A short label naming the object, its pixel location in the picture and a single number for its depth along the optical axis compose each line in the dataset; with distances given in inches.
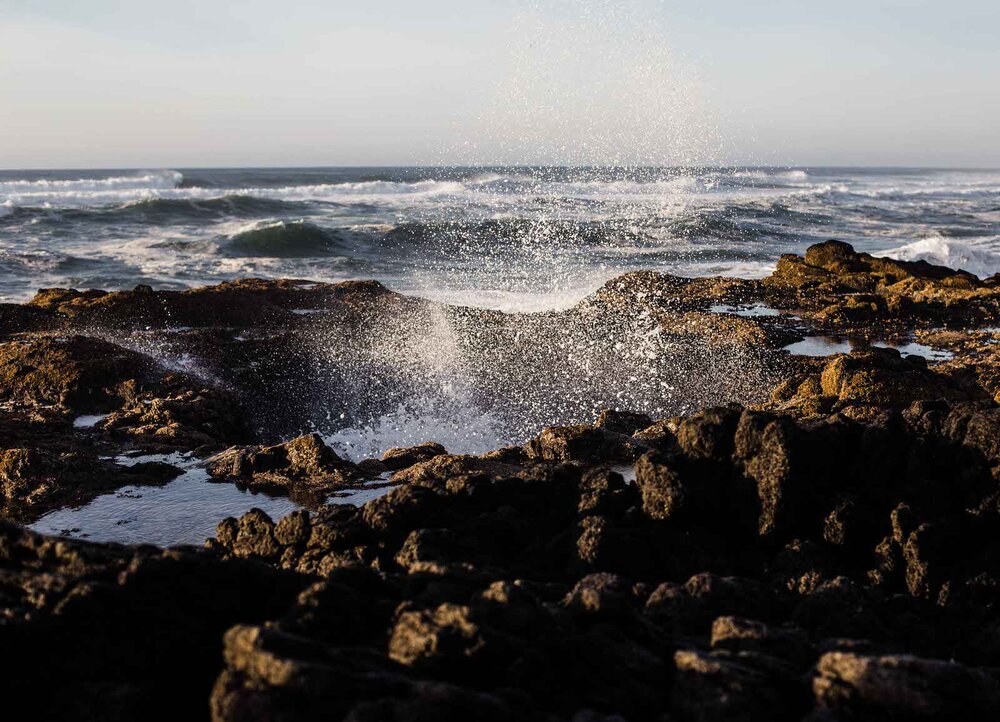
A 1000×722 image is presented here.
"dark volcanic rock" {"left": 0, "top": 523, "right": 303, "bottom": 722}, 110.0
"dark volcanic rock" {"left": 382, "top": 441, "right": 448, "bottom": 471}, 263.7
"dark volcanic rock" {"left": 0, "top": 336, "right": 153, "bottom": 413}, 339.0
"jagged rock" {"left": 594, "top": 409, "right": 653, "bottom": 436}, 298.8
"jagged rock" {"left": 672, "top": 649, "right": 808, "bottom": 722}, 104.5
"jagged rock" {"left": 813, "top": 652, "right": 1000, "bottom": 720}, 102.2
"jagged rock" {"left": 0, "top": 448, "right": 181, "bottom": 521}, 239.5
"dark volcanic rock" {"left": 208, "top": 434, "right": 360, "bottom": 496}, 245.6
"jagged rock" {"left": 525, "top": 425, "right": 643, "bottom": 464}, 252.2
